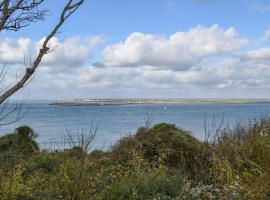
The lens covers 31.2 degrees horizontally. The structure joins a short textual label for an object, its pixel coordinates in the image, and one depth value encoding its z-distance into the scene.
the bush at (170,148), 11.88
